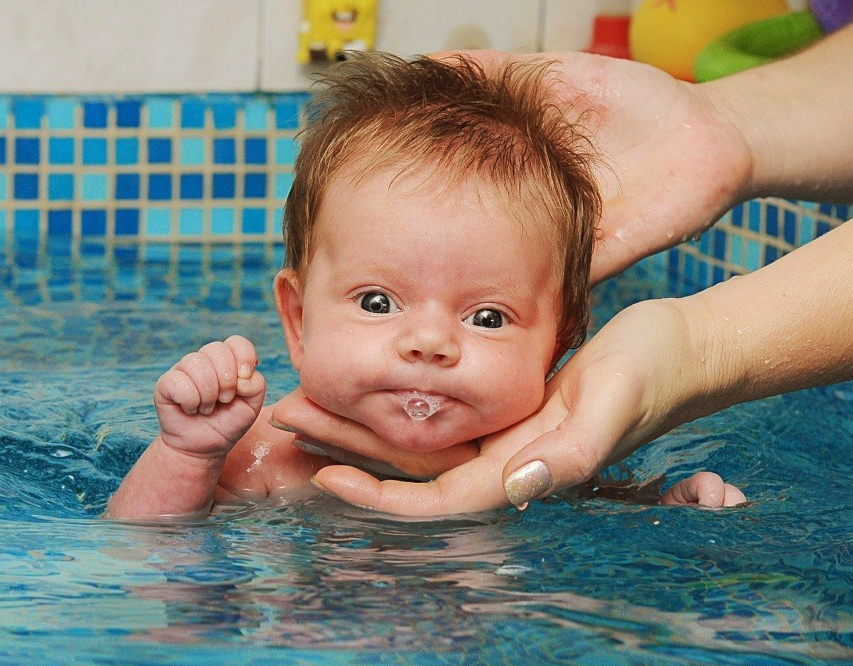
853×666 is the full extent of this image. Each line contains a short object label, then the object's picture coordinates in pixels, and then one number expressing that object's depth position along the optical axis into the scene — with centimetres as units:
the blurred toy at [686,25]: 400
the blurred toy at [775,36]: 369
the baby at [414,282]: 179
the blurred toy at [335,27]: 426
